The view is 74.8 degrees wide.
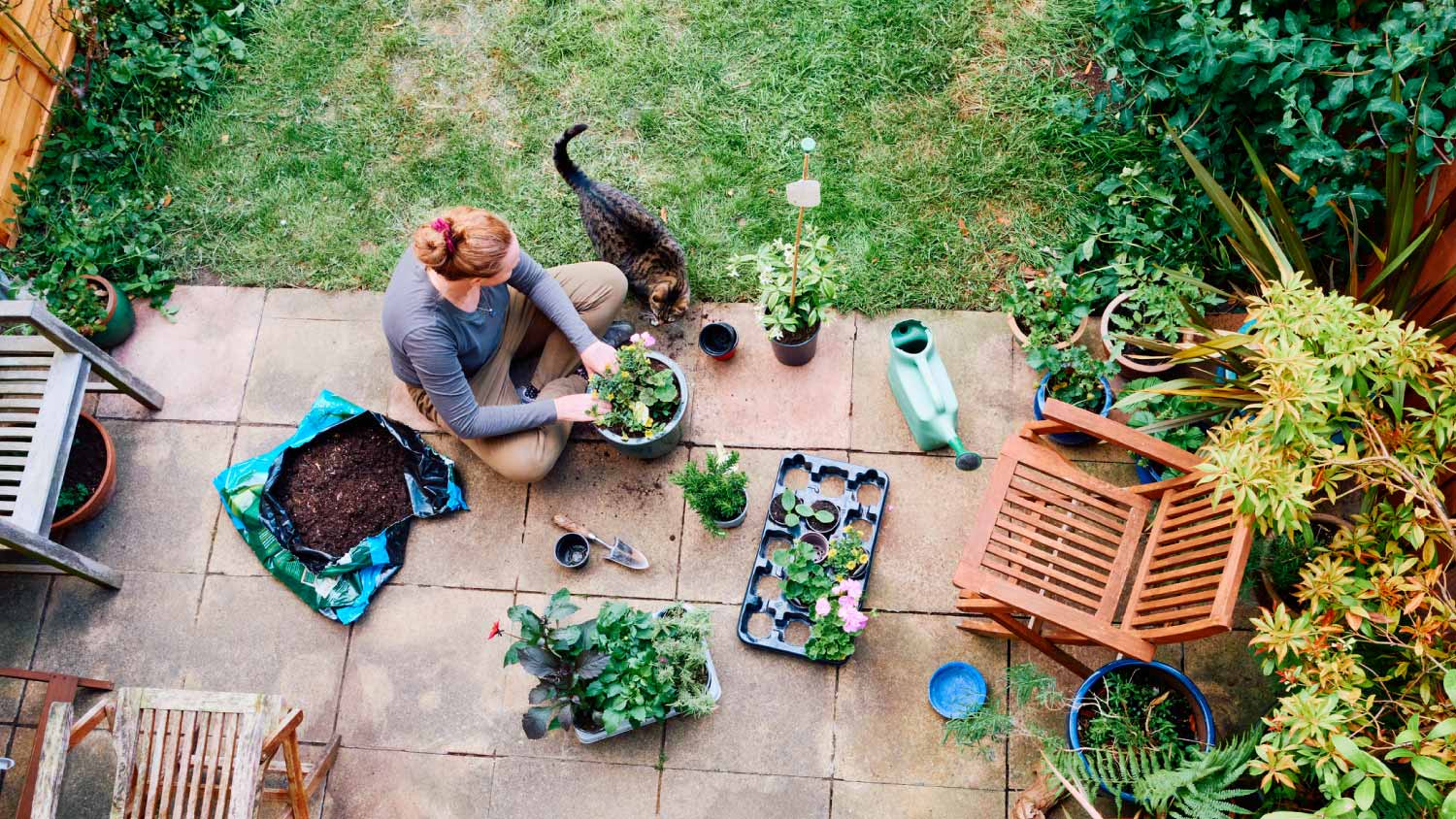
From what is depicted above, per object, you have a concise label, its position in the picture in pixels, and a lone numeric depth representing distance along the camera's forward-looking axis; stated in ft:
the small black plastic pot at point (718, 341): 12.68
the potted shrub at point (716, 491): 11.40
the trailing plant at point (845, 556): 11.25
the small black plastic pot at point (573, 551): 11.93
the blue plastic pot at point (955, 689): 11.21
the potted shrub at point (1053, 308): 12.38
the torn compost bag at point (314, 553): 11.94
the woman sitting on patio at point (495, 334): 9.81
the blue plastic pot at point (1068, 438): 12.00
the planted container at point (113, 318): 13.19
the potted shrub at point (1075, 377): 11.66
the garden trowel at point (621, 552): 11.94
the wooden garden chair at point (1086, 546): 9.32
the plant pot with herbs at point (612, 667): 10.06
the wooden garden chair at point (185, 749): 9.72
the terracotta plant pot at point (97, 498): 12.23
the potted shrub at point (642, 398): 11.29
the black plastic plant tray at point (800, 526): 11.61
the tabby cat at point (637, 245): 12.11
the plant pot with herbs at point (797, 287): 11.42
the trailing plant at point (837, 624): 10.81
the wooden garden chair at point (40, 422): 11.07
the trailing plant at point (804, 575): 11.31
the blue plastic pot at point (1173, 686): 10.10
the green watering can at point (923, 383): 11.48
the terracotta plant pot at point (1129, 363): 11.66
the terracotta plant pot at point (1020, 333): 12.38
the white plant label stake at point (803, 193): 10.04
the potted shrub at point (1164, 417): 10.36
